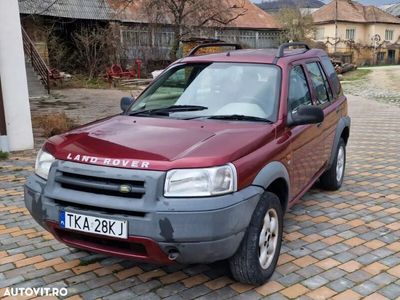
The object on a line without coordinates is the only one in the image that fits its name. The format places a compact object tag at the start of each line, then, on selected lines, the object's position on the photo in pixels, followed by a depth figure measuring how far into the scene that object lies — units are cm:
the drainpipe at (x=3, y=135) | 754
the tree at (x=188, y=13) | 2475
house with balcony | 6131
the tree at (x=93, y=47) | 2530
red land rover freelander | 291
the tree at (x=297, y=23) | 4842
